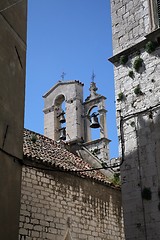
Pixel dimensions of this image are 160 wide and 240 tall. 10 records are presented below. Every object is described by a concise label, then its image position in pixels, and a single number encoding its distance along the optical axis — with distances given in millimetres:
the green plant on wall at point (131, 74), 10859
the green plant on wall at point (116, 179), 15810
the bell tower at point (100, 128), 18750
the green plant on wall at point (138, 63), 10773
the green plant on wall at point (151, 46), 10617
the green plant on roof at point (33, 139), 14989
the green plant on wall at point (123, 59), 11156
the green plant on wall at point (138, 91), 10505
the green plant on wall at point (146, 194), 9516
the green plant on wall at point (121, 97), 10856
